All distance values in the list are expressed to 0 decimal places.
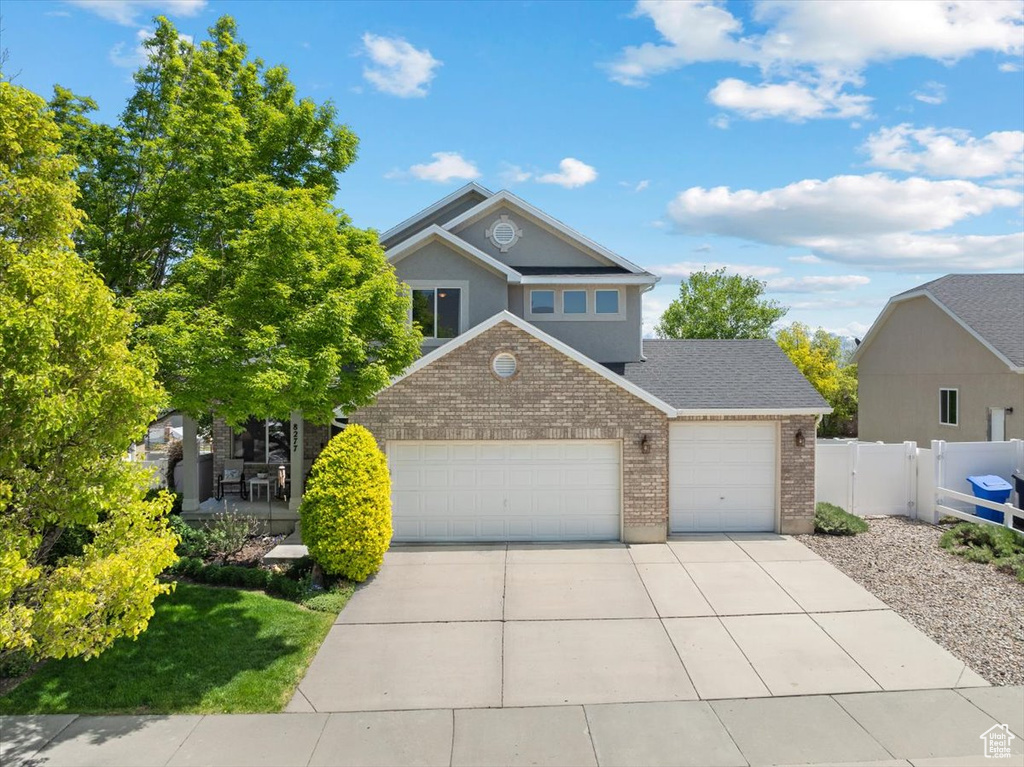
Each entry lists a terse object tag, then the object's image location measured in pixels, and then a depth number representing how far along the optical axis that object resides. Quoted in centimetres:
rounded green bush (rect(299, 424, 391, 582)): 1113
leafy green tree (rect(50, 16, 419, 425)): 939
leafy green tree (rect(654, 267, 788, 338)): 4019
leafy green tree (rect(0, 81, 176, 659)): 548
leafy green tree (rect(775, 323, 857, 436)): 3700
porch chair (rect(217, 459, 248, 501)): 1642
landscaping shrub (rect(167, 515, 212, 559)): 1259
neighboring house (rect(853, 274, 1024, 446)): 2056
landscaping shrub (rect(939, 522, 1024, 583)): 1205
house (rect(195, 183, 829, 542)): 1388
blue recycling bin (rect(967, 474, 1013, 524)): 1498
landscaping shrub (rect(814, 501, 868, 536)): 1448
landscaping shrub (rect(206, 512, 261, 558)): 1272
